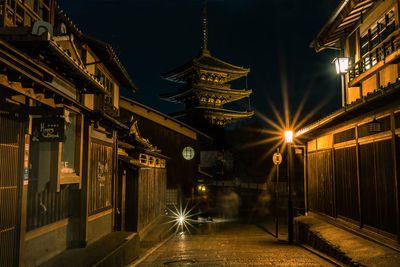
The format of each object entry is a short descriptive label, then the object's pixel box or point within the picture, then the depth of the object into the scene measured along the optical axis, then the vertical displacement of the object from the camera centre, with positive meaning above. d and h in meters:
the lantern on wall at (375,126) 9.82 +1.23
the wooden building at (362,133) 9.45 +1.25
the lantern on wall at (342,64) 15.17 +4.80
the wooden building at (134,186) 15.84 -0.99
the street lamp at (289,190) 15.32 -1.11
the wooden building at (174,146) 31.03 +2.14
